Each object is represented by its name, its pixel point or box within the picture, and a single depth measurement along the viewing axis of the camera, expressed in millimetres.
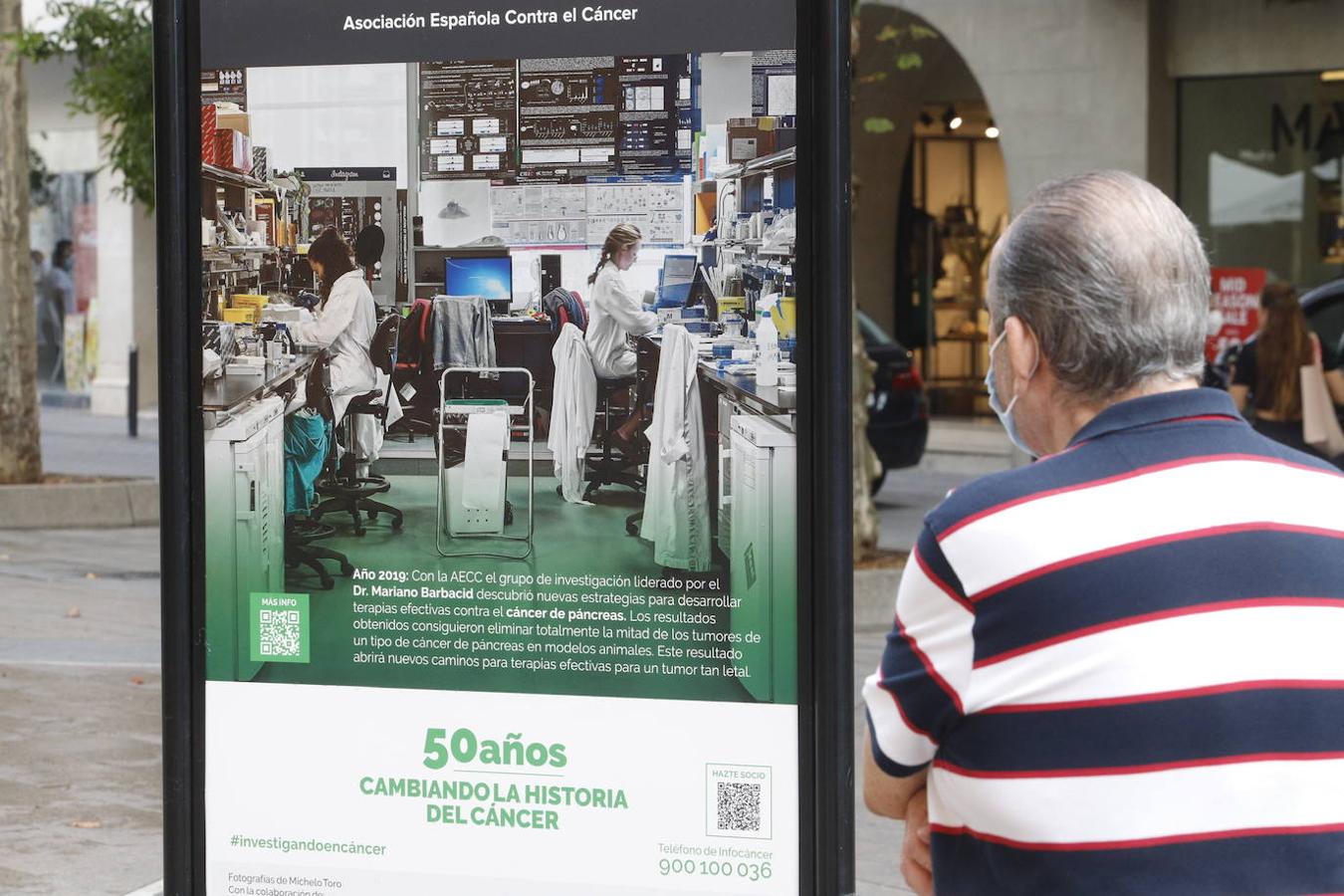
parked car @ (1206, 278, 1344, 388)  12984
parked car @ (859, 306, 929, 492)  15539
